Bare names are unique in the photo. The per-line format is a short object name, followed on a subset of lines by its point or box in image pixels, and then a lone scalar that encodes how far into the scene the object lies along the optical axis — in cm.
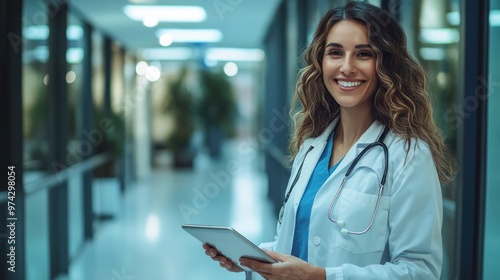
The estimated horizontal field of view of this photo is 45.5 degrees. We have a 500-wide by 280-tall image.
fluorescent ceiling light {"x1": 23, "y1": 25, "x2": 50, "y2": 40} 423
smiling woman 134
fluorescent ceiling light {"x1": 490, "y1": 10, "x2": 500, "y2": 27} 223
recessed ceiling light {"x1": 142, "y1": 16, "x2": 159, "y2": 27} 781
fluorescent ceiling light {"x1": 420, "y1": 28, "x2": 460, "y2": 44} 279
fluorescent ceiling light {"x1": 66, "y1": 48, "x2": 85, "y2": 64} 589
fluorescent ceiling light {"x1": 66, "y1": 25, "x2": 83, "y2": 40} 600
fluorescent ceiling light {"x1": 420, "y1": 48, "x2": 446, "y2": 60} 298
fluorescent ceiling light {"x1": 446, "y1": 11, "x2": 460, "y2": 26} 268
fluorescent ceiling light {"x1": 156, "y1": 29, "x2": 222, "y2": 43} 947
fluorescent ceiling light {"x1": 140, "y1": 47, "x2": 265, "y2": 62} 1322
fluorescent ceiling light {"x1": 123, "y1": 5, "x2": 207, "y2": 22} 697
